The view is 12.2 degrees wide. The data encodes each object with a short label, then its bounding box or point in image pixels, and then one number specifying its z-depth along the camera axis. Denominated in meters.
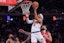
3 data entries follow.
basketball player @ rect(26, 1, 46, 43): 8.65
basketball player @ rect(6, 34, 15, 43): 11.40
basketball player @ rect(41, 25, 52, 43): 8.86
